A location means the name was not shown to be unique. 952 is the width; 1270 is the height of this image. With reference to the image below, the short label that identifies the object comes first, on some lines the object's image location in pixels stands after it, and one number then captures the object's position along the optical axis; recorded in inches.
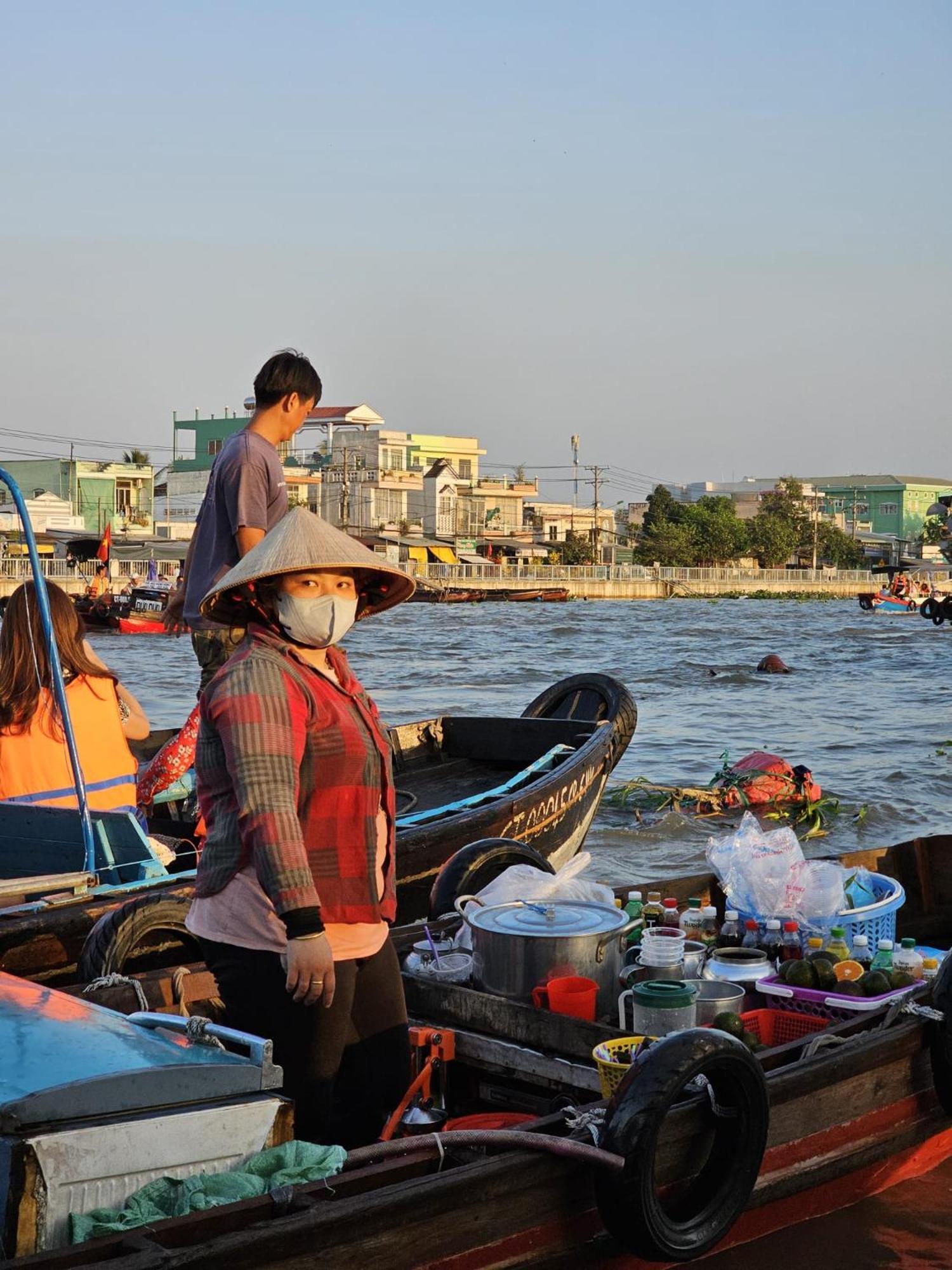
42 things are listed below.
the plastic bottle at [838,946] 186.5
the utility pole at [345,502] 2677.2
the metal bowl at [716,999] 167.5
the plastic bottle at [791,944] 189.2
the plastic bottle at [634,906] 203.3
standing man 195.3
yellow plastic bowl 143.6
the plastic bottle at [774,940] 189.6
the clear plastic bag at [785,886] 194.4
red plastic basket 173.9
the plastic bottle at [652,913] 205.3
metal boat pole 202.2
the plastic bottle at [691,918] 203.6
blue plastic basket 194.7
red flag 1546.5
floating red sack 488.4
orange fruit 182.0
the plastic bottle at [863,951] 191.0
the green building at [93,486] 2593.5
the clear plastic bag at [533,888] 189.8
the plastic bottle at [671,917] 201.6
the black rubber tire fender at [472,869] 208.7
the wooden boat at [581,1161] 114.0
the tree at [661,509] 3563.0
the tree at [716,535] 3467.0
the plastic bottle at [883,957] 187.0
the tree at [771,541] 3604.8
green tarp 110.7
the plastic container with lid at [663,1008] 155.0
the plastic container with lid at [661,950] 172.1
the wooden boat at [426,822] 199.9
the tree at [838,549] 3836.1
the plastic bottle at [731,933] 196.2
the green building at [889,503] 4901.6
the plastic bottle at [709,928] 200.0
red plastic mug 166.2
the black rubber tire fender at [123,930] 187.0
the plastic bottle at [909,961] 188.1
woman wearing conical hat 124.7
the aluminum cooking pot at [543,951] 170.1
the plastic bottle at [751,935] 193.9
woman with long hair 215.0
